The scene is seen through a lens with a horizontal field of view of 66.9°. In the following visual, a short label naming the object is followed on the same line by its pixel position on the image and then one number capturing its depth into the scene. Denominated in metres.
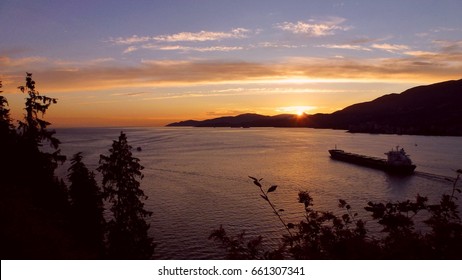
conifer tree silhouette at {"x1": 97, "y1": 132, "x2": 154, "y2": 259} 25.91
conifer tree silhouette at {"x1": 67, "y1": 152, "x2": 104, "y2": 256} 28.58
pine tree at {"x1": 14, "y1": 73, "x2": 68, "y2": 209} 27.25
